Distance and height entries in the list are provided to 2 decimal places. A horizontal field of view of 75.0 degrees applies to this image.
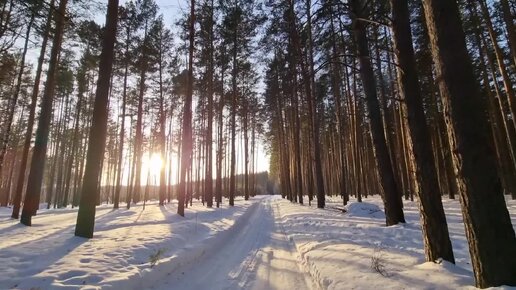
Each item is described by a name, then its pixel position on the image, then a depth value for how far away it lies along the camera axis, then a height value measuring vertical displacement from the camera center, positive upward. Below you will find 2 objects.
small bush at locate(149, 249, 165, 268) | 6.55 -0.94
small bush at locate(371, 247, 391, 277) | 5.06 -0.96
